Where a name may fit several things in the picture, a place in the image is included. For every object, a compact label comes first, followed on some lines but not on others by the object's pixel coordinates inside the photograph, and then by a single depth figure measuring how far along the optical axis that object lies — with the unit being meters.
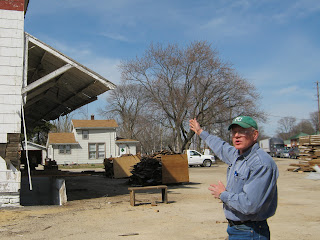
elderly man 2.93
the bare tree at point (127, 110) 60.95
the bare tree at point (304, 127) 112.15
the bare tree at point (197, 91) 38.09
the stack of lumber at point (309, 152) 23.62
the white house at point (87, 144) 41.97
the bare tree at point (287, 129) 123.25
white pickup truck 34.38
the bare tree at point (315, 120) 101.12
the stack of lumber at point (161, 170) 16.81
